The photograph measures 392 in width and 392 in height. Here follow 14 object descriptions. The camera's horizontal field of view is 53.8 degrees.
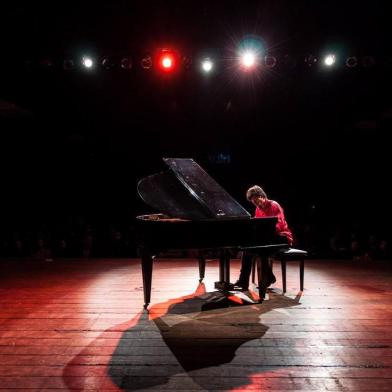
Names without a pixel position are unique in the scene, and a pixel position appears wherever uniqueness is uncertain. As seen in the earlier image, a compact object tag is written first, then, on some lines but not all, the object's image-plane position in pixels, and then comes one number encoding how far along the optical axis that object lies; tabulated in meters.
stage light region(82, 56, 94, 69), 7.16
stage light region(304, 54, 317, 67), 7.09
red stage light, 7.03
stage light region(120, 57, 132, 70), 7.20
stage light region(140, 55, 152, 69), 7.20
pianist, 4.24
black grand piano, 3.48
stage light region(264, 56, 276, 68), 7.10
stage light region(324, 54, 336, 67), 7.04
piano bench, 4.32
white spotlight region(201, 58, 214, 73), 7.12
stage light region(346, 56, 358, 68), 7.10
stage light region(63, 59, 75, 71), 7.29
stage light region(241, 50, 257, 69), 6.99
